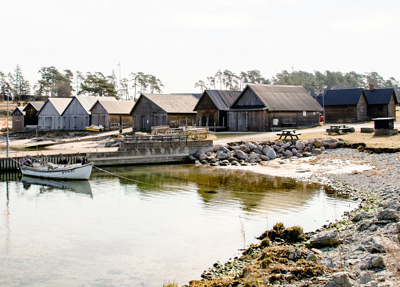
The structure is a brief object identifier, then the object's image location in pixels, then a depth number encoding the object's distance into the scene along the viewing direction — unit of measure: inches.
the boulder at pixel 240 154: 1500.7
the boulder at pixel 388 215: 559.8
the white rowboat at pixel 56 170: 1221.7
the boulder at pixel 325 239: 539.5
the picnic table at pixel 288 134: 1635.1
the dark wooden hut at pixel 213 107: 2139.5
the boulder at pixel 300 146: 1530.5
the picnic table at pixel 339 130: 1756.9
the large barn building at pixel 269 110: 1978.3
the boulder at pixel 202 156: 1558.8
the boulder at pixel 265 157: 1481.3
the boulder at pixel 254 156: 1480.1
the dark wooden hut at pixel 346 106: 2390.5
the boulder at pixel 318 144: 1537.9
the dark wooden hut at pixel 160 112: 2289.6
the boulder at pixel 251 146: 1554.0
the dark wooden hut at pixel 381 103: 2436.0
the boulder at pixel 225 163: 1450.5
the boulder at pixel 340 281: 355.3
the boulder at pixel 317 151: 1481.3
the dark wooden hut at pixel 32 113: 2992.1
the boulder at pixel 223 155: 1523.5
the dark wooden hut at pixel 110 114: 2564.0
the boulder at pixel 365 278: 374.4
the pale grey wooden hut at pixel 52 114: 2788.4
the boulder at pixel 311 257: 476.5
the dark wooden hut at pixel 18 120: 2994.8
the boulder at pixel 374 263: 414.9
